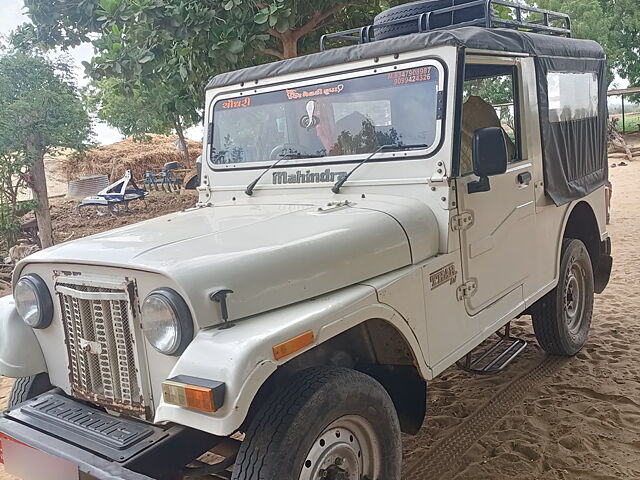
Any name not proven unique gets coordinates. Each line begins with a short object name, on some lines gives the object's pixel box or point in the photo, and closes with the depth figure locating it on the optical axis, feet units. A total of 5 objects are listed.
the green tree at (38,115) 30.86
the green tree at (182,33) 21.17
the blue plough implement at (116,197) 48.14
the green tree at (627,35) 79.25
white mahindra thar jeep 7.64
